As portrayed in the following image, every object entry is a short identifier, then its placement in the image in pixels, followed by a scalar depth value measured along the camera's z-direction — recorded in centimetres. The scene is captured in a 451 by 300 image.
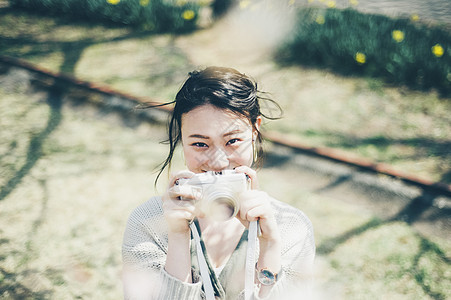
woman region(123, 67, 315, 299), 137
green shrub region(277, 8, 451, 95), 462
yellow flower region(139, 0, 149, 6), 607
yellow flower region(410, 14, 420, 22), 512
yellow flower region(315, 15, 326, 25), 525
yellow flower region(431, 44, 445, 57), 454
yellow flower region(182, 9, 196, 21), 601
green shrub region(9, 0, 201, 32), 603
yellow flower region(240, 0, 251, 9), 601
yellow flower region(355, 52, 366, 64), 491
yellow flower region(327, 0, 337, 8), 548
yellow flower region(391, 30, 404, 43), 477
